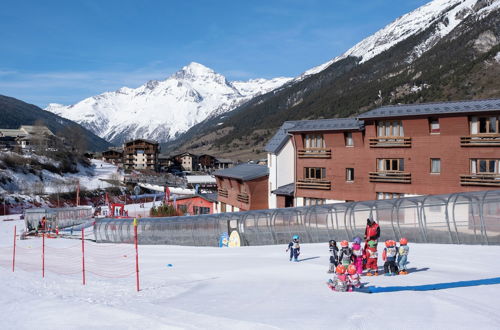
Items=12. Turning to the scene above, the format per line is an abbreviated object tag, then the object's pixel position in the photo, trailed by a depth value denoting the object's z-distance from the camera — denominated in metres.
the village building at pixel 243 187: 47.00
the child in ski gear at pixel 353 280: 15.19
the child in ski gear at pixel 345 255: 16.55
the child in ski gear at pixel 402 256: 16.97
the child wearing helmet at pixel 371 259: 17.39
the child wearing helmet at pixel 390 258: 16.88
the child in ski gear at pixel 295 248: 21.17
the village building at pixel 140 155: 174.00
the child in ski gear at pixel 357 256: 17.16
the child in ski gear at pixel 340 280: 15.13
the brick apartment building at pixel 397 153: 32.84
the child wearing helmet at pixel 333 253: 17.55
